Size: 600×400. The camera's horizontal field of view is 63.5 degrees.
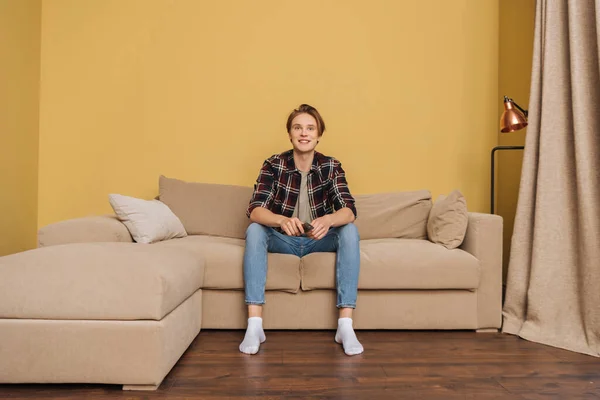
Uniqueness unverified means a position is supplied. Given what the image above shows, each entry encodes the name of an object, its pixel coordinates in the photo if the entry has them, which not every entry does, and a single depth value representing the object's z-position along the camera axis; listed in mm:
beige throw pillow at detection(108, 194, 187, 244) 2494
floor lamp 2779
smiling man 2158
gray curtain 2158
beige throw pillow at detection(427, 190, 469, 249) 2512
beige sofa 1528
